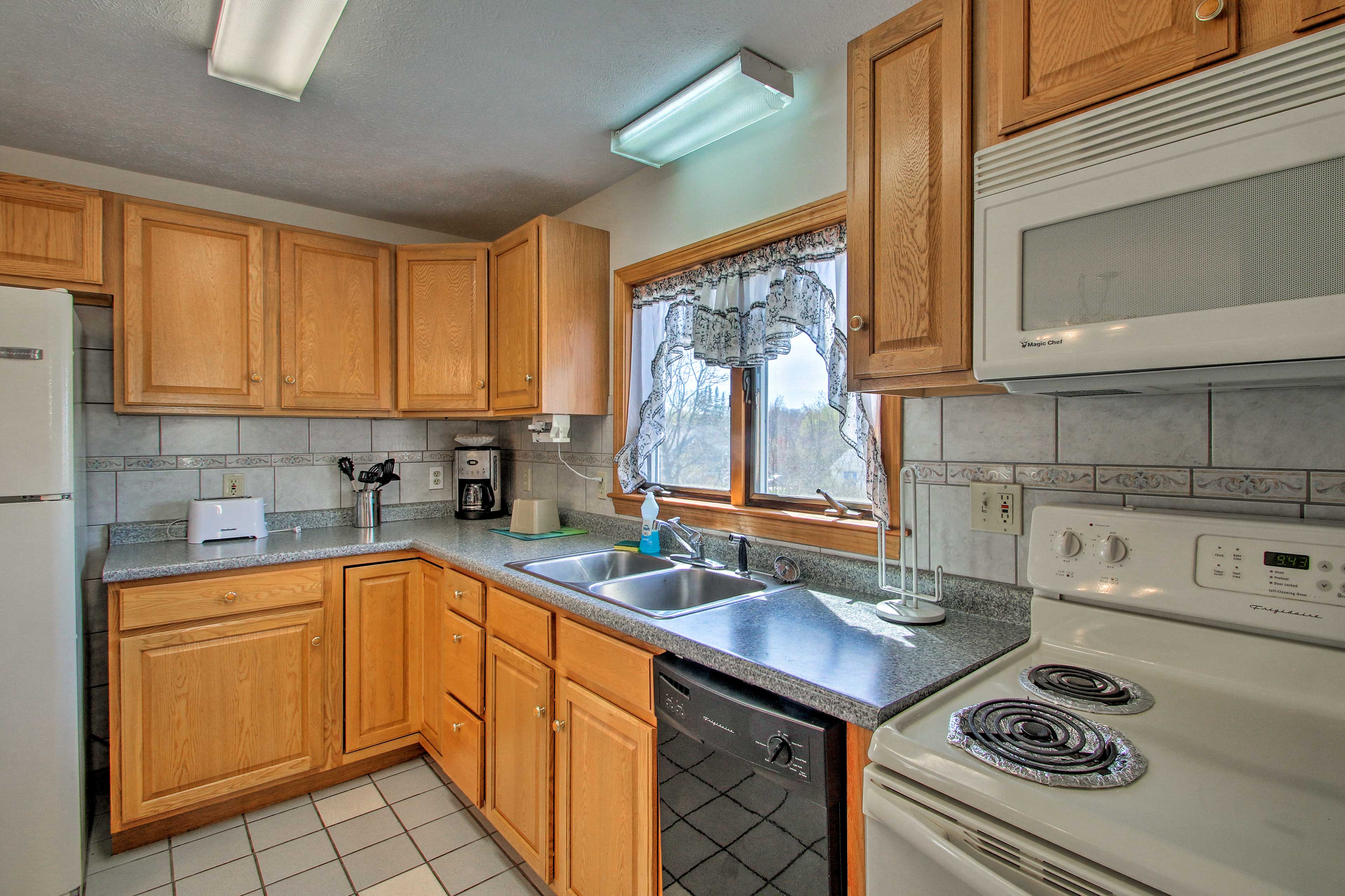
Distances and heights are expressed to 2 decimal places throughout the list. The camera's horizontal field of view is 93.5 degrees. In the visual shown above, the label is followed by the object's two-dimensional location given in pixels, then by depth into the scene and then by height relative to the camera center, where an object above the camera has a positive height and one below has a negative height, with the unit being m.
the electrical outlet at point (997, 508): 1.40 -0.15
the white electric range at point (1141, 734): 0.69 -0.42
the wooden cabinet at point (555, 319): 2.55 +0.51
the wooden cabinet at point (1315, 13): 0.81 +0.56
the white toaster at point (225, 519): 2.46 -0.31
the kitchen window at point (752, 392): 1.79 +0.17
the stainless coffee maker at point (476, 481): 3.12 -0.20
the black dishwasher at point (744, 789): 1.02 -0.63
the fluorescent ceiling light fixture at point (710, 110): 1.75 +1.00
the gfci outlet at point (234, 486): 2.70 -0.19
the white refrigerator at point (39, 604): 1.72 -0.46
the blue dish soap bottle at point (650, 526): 2.26 -0.31
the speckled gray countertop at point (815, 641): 1.05 -0.41
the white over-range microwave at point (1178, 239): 0.81 +0.30
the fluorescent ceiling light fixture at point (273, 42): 1.50 +1.02
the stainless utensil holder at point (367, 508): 2.91 -0.31
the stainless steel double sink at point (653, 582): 1.85 -0.44
